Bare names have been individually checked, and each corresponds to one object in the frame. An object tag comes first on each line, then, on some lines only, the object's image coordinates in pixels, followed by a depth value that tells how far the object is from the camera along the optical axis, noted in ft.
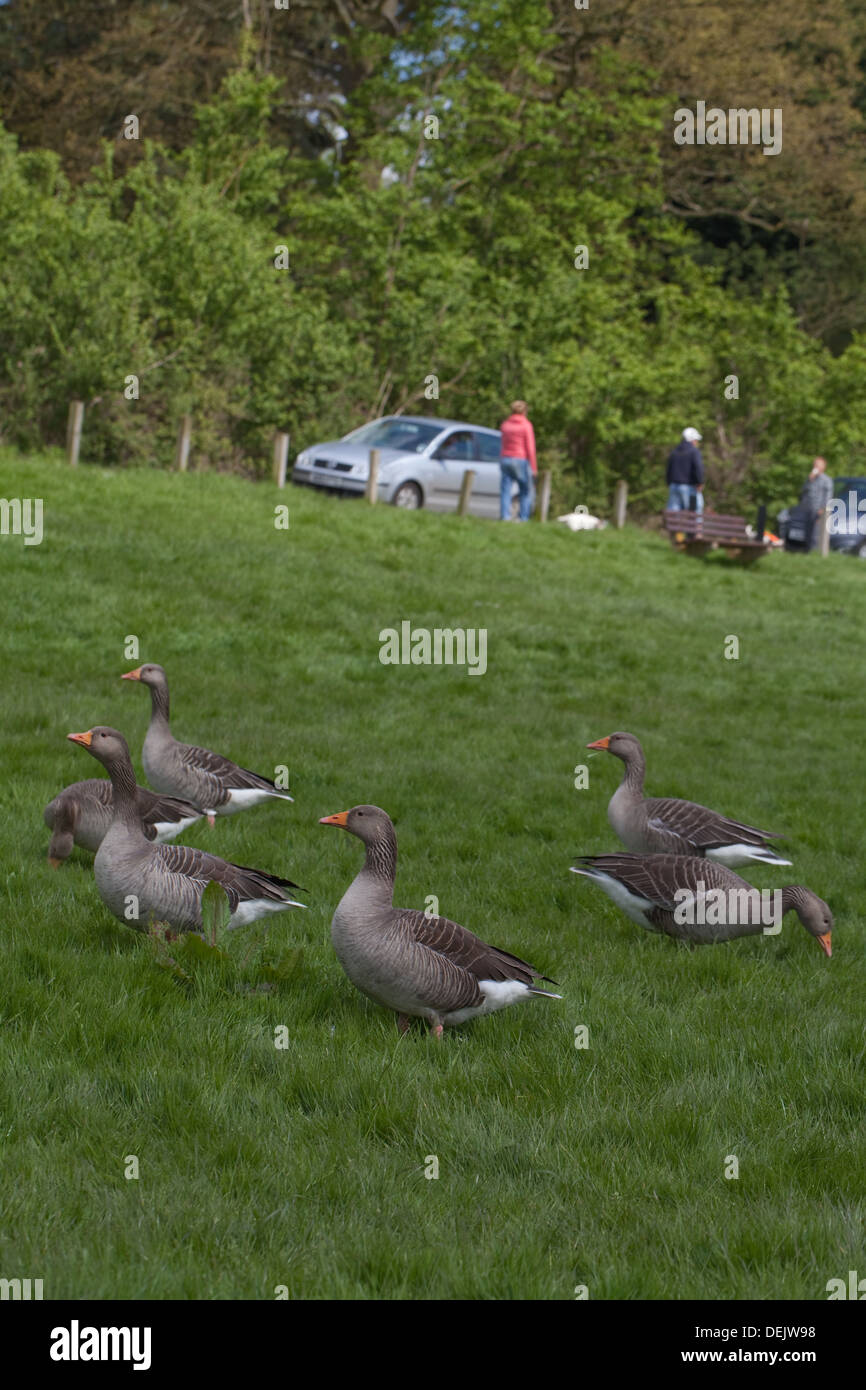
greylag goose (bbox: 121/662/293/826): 30.01
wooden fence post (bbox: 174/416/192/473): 80.33
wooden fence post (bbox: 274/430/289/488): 82.53
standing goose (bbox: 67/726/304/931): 20.92
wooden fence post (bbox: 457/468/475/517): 88.17
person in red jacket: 87.04
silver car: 86.38
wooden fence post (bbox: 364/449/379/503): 82.89
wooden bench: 89.86
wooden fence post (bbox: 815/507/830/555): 108.37
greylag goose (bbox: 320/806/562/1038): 18.44
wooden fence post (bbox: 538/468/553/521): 99.14
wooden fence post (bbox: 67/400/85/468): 74.43
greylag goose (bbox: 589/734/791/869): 27.48
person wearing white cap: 97.81
